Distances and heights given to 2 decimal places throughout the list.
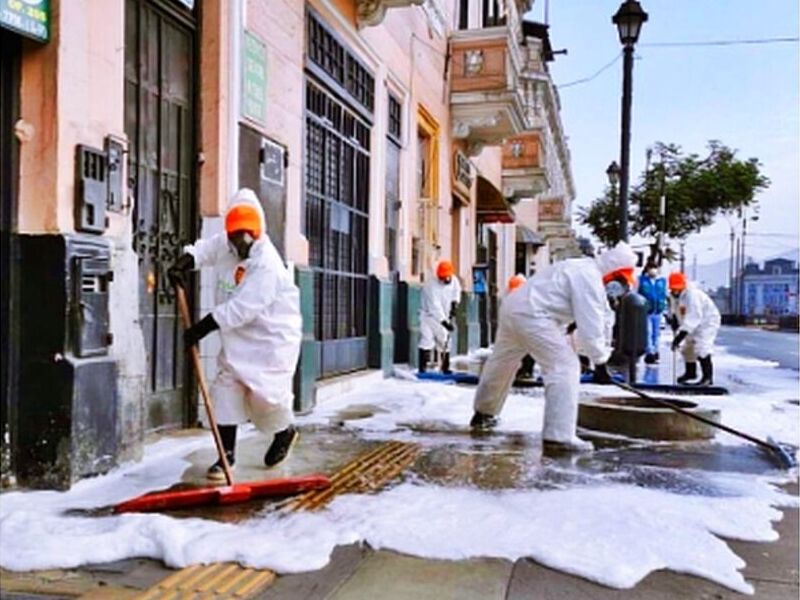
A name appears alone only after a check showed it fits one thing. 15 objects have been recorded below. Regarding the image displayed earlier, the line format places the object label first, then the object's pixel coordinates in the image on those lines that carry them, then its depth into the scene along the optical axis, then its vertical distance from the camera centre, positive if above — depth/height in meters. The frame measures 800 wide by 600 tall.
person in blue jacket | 14.97 +0.07
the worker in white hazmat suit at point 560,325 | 6.02 -0.19
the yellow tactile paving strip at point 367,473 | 4.29 -1.07
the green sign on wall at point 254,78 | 6.54 +1.80
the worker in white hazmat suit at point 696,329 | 11.30 -0.38
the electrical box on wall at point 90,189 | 4.46 +0.60
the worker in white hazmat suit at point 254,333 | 4.74 -0.21
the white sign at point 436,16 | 13.17 +4.78
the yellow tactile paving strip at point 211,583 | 2.94 -1.07
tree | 26.81 +3.76
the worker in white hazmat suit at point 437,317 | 11.55 -0.25
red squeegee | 3.90 -0.99
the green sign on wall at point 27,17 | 4.01 +1.41
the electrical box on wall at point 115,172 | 4.71 +0.72
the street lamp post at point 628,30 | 10.73 +3.59
